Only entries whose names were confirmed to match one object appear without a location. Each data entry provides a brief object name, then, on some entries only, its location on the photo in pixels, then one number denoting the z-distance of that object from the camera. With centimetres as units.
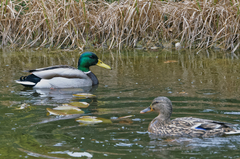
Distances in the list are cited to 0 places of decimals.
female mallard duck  876
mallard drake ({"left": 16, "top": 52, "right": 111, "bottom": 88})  1530
